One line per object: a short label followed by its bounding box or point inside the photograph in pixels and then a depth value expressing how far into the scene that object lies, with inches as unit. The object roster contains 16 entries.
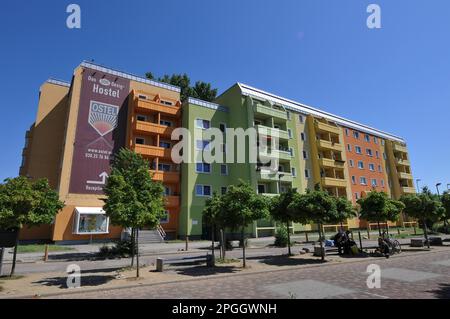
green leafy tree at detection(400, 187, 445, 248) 922.7
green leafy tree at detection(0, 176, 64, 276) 479.8
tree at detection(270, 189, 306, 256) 717.4
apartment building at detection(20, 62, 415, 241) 1266.0
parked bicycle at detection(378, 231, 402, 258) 701.3
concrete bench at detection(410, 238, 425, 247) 876.1
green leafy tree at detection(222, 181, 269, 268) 576.1
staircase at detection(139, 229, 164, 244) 1216.2
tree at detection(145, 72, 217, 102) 2079.2
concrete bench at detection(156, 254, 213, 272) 550.9
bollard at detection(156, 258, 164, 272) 548.1
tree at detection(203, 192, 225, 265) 613.4
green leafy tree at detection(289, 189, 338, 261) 646.5
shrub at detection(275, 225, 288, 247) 1053.4
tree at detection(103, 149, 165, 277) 492.1
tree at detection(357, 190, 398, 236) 793.6
